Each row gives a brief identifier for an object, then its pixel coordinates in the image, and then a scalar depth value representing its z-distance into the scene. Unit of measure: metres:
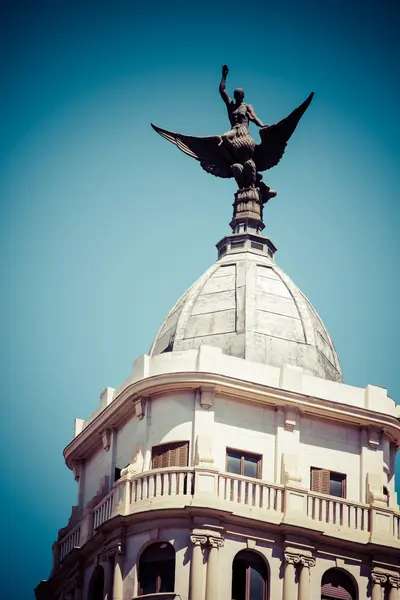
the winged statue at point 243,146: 87.06
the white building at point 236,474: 74.62
